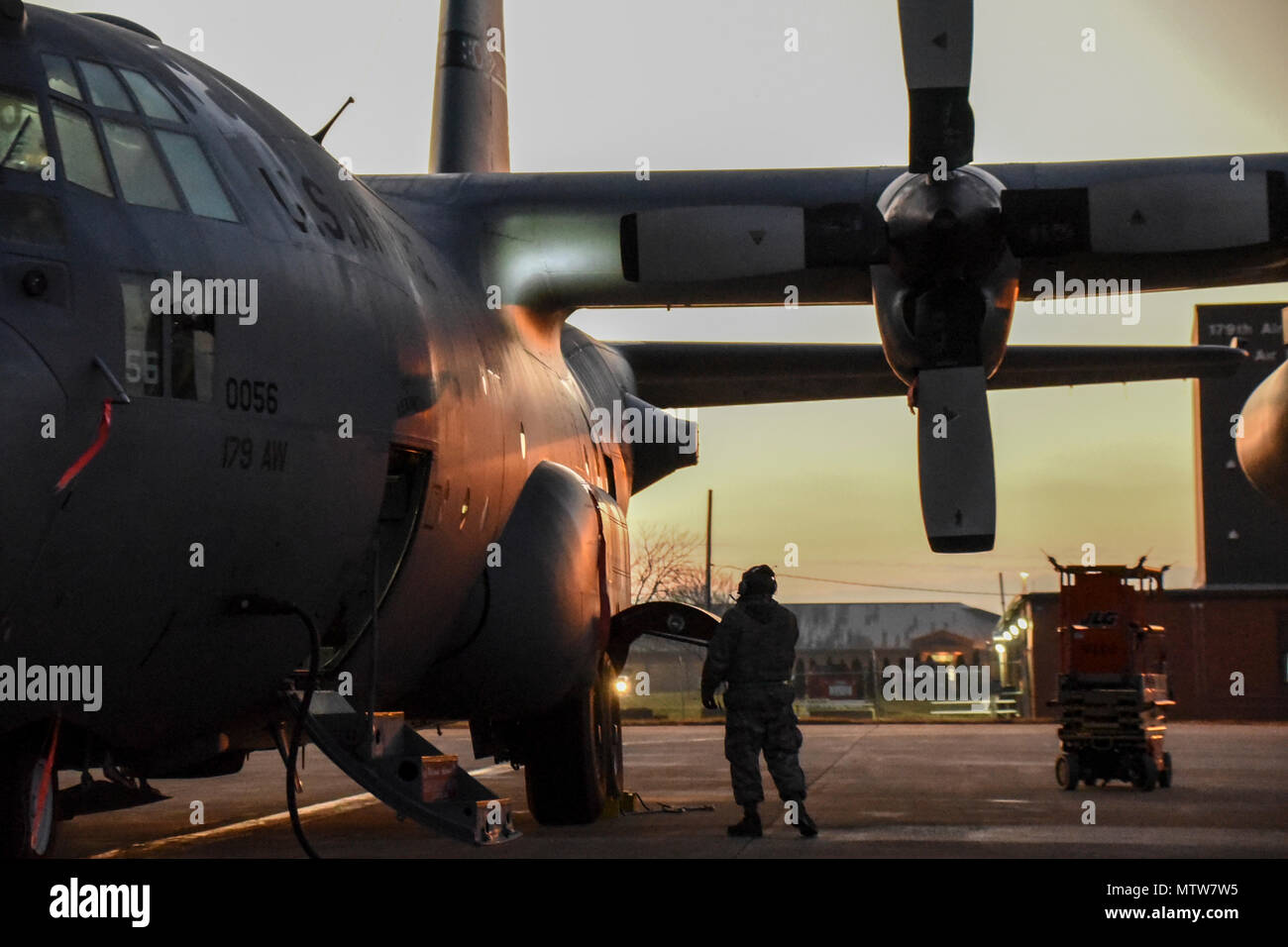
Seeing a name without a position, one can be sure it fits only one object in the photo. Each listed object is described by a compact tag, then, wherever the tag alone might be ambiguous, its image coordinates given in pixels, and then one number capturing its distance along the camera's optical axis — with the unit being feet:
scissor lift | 55.33
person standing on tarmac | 36.47
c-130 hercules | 22.54
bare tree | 259.84
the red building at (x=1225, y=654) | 147.54
